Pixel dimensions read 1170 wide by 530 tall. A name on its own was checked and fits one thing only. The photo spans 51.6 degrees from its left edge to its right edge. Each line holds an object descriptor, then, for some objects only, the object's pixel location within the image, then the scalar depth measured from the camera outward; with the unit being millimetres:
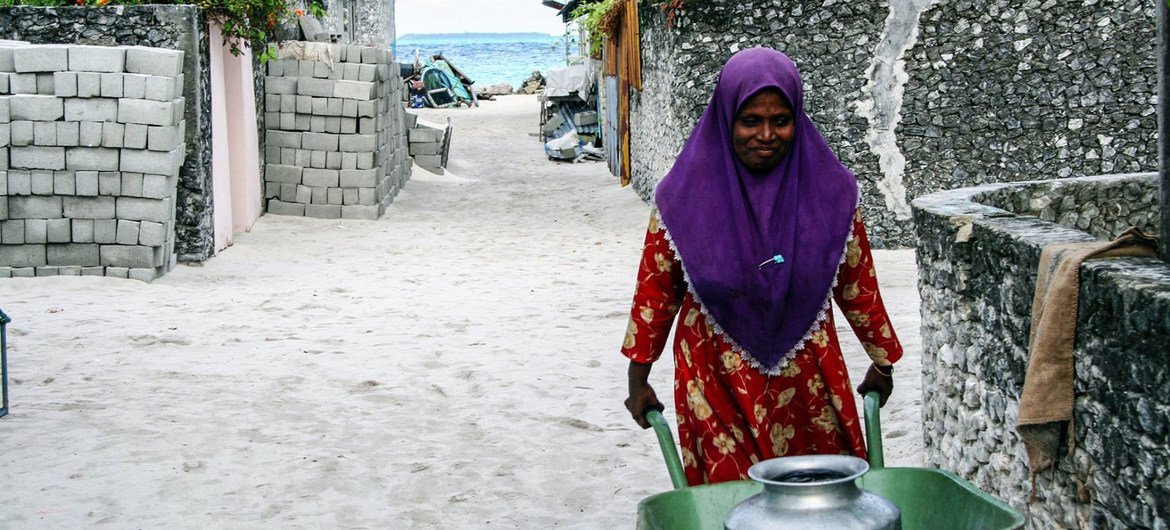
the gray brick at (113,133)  9133
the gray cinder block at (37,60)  9023
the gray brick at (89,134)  9117
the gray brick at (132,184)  9258
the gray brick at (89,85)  9102
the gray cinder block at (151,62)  9219
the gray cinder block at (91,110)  9117
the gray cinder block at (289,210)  13299
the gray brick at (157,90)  9195
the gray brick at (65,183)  9156
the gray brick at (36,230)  9242
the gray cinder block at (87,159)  9156
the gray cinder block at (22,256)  9289
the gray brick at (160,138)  9195
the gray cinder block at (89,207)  9297
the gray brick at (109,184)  9203
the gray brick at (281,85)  12969
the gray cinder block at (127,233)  9336
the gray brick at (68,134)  9086
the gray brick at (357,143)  13102
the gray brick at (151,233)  9336
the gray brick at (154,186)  9273
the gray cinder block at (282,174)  13188
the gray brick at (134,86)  9156
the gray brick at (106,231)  9336
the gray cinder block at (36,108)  9031
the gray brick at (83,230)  9320
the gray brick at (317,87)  12992
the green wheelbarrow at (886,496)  2086
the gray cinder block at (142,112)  9148
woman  2654
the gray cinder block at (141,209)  9320
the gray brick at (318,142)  13141
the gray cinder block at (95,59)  9094
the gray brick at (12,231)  9211
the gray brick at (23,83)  9039
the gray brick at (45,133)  9070
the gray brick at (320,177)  13227
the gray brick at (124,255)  9383
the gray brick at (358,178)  13234
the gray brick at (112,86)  9125
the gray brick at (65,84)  9047
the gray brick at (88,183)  9172
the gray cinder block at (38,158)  9102
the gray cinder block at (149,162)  9234
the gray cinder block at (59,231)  9266
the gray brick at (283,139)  13109
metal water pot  1890
